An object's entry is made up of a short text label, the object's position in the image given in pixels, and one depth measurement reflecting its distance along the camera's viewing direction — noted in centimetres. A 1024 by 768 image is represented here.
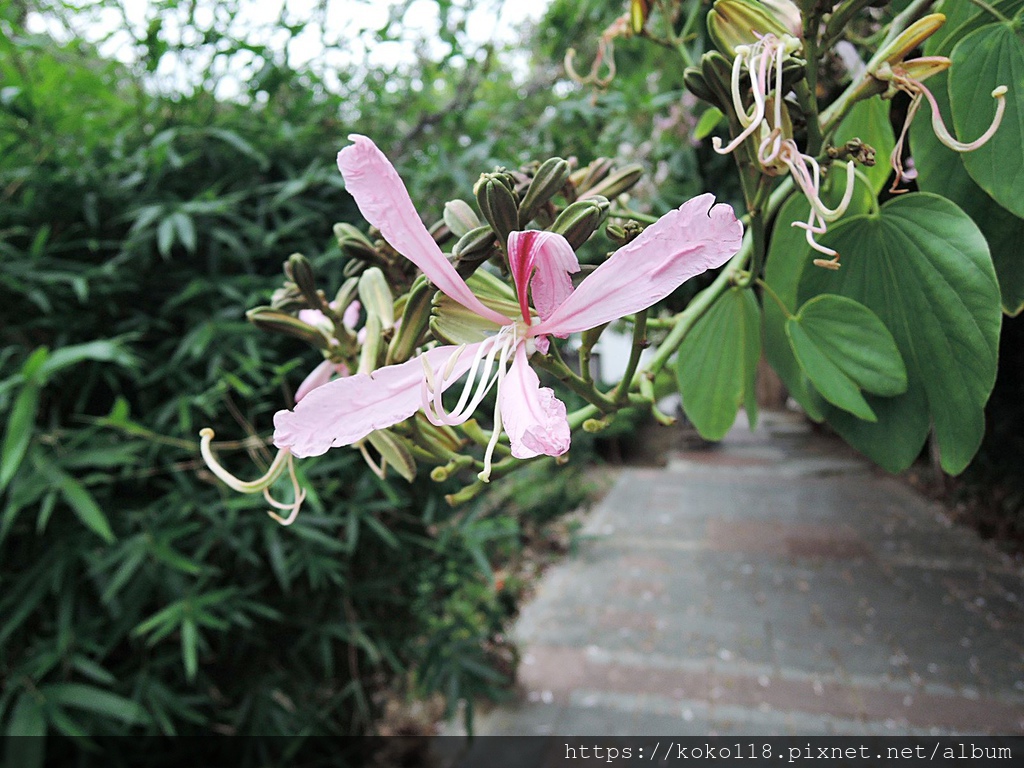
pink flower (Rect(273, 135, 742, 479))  23
